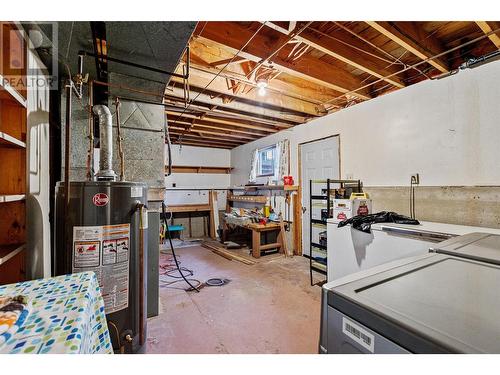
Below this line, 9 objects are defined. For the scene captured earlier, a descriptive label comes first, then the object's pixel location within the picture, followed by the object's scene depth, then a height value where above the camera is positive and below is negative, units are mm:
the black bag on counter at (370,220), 2234 -329
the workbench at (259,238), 4162 -923
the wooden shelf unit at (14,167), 1275 +147
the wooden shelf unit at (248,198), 5144 -227
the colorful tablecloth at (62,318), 601 -400
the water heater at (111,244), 1296 -317
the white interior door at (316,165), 3713 +408
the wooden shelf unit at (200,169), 6055 +583
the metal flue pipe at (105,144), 1545 +337
